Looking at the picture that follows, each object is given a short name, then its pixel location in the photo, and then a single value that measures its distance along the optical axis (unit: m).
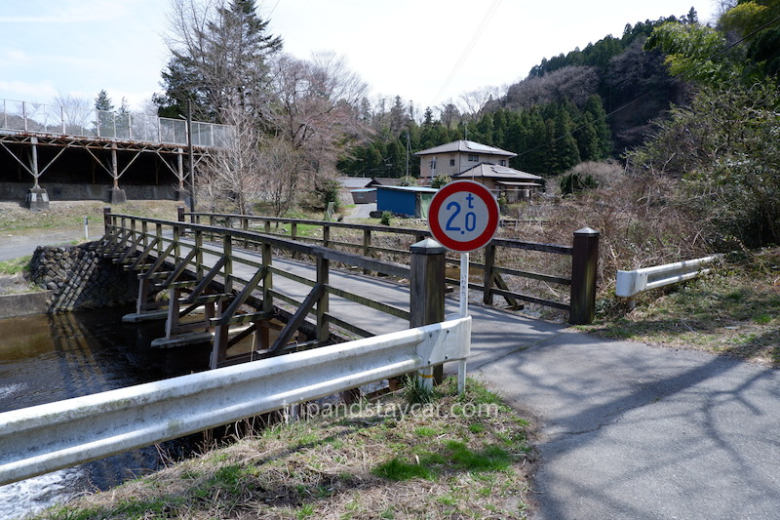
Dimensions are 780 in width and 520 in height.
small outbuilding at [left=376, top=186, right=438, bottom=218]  36.59
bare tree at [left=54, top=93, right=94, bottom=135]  26.62
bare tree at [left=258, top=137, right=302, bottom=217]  28.14
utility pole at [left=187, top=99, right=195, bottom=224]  23.52
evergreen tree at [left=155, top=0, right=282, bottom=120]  36.72
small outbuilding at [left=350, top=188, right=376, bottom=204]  60.59
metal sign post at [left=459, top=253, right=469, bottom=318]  3.65
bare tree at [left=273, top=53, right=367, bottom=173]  34.91
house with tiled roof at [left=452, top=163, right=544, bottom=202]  44.03
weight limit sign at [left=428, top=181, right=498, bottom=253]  3.52
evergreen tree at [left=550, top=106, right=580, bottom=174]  55.56
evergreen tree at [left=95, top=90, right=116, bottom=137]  27.45
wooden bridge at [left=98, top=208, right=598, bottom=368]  4.21
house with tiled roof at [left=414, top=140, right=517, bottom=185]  54.25
